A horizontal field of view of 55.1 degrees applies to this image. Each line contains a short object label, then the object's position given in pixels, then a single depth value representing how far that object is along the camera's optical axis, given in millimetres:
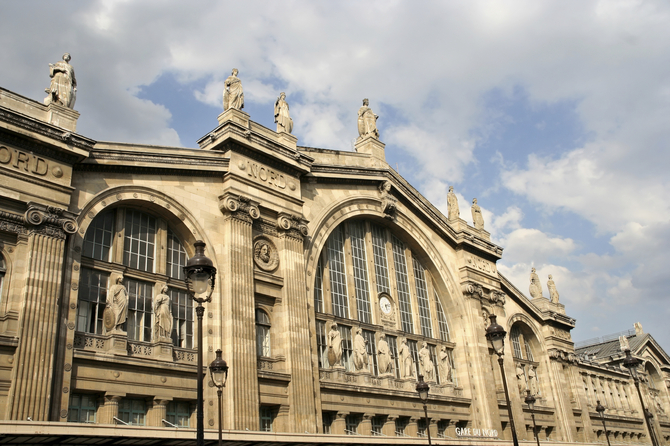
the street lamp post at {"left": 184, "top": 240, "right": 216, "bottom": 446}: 14266
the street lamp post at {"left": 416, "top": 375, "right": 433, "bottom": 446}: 28172
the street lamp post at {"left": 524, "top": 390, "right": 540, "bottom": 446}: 37688
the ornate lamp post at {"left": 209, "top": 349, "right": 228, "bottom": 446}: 20528
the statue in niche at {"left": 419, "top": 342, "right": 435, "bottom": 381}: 37562
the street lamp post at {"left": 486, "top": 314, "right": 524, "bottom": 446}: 23094
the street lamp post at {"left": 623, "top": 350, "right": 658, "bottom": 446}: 27578
